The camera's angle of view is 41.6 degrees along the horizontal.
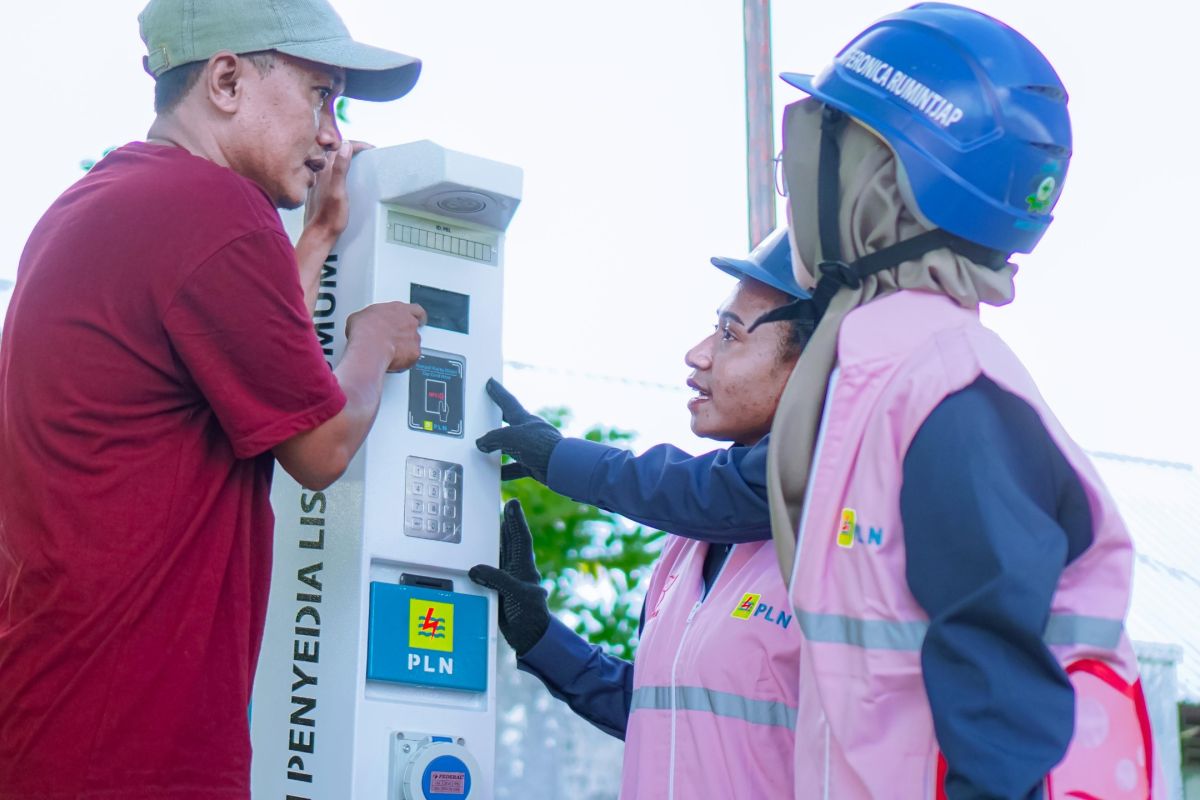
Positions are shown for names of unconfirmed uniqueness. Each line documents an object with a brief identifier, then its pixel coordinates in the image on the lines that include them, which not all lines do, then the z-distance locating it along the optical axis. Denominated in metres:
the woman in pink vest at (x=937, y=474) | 2.04
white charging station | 3.02
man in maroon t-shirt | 2.24
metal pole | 5.61
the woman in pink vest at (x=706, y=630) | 2.94
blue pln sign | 3.04
